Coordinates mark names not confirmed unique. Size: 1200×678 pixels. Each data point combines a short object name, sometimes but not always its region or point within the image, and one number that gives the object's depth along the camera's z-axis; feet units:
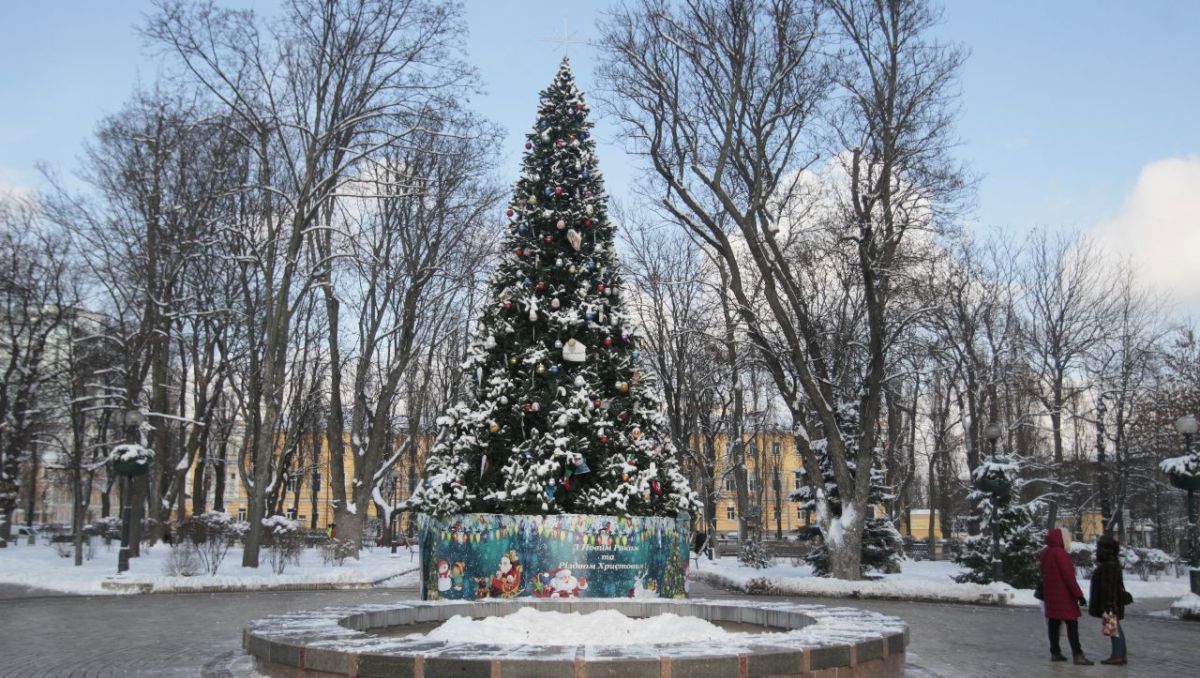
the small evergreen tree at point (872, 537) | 91.61
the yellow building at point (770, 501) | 257.98
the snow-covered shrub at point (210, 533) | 79.87
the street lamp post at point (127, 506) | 75.61
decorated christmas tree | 49.32
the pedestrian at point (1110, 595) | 34.12
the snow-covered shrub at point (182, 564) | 76.54
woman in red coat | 34.45
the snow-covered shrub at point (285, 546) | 88.48
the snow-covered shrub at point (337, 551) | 98.88
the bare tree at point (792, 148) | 71.56
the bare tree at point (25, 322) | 108.06
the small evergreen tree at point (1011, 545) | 75.82
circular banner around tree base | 46.75
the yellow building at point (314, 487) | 172.79
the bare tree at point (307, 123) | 75.25
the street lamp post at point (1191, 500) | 60.95
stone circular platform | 22.74
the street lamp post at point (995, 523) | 68.85
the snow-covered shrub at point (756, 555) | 99.96
